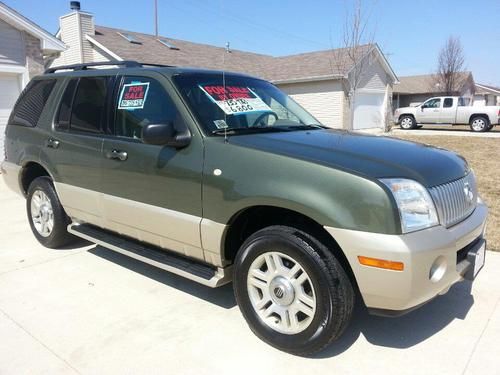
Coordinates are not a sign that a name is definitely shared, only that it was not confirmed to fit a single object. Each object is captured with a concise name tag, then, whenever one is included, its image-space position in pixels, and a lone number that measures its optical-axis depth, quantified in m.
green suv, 2.62
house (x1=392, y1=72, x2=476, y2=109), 41.72
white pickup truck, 23.07
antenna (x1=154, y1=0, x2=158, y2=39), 35.94
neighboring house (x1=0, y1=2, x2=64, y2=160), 11.02
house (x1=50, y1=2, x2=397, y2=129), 20.09
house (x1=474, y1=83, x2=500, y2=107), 59.00
